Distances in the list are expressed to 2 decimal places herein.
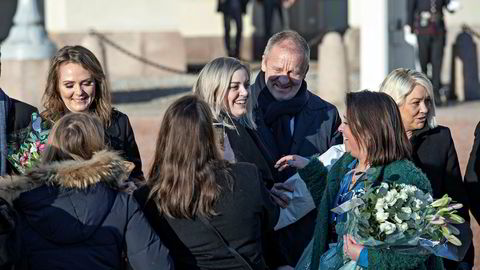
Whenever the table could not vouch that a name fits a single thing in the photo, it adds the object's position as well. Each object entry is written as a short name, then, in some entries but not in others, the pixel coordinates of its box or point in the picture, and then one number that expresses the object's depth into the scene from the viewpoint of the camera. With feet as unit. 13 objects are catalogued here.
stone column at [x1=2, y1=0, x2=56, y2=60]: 90.48
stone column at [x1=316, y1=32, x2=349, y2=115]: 88.07
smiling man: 35.66
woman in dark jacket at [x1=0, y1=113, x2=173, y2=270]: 27.42
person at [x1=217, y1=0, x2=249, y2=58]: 112.26
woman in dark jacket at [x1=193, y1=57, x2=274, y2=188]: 31.96
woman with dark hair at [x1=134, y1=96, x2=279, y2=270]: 27.91
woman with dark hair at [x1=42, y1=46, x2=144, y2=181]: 33.64
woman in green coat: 28.13
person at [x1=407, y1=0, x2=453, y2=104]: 90.22
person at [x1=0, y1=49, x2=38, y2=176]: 32.43
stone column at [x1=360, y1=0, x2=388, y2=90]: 82.82
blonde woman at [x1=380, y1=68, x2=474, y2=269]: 34.09
